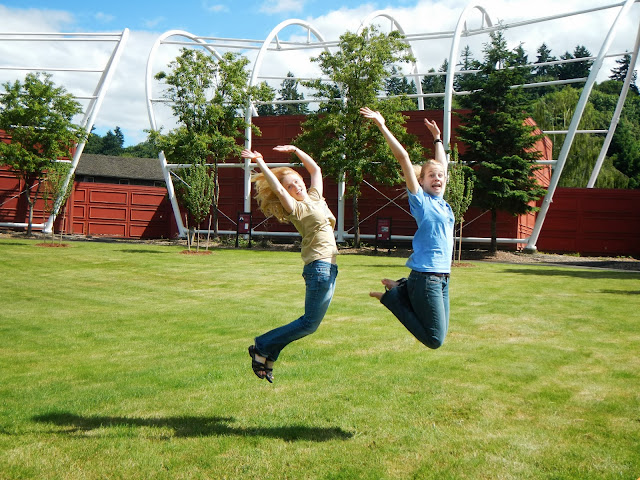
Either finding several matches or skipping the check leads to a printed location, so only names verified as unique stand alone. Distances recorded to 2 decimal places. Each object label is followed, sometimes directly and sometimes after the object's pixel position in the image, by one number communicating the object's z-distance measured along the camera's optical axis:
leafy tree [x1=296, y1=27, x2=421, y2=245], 26.53
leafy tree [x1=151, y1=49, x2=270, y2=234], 27.44
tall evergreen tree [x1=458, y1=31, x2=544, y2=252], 25.77
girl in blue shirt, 4.67
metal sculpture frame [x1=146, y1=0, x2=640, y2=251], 26.55
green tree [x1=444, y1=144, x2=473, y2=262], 21.75
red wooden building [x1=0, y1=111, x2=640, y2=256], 29.45
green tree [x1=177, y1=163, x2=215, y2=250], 25.16
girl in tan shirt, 4.88
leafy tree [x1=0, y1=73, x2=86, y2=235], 30.42
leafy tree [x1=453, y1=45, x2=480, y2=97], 26.77
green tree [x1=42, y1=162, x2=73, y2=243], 26.66
